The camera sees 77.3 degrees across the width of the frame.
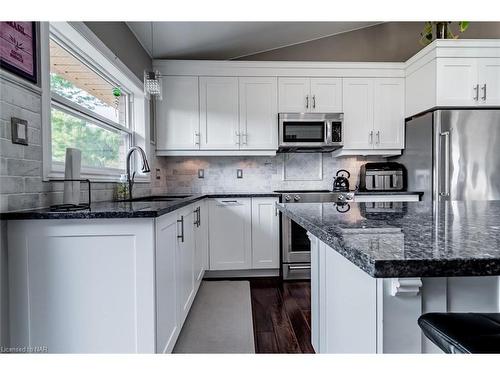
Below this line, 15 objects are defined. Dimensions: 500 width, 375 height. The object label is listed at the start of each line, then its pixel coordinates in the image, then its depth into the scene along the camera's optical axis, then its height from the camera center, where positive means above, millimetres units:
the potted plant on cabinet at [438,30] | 3135 +1588
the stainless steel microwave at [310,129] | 3428 +577
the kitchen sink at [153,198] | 2674 -144
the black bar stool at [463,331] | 658 -338
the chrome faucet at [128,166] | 2009 +106
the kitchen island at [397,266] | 467 -131
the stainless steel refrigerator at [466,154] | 2900 +245
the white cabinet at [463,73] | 2980 +1032
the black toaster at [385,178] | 3471 +31
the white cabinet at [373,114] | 3510 +757
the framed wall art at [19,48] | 1294 +595
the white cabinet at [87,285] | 1316 -444
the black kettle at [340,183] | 3641 -22
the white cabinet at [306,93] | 3463 +987
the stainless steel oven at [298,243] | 3232 -643
